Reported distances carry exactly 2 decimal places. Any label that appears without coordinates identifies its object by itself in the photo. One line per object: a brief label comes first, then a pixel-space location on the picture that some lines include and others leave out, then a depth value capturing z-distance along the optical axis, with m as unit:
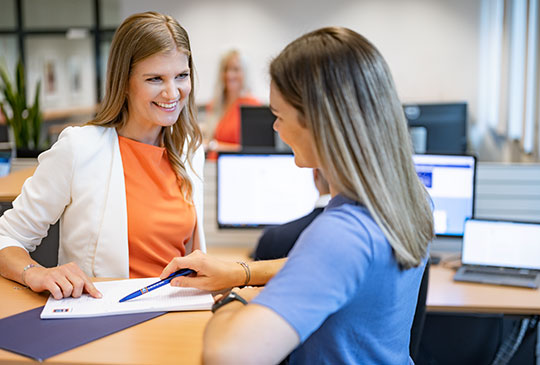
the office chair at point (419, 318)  1.83
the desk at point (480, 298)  2.08
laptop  2.28
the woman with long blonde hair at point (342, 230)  0.86
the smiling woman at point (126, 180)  1.41
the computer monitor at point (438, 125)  3.36
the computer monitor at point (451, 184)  2.52
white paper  1.12
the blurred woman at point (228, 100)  4.55
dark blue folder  0.98
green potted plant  4.00
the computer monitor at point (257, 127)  3.31
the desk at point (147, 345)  0.95
